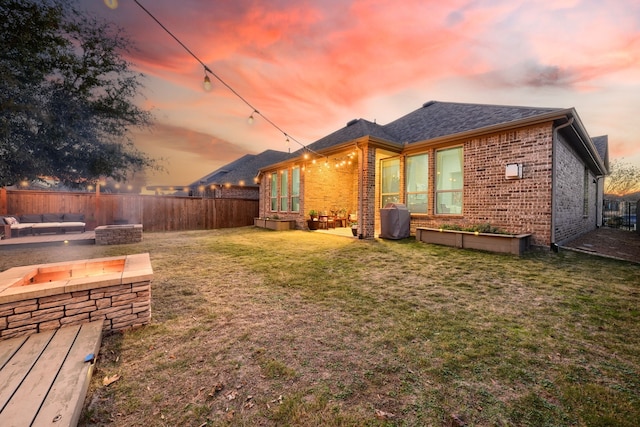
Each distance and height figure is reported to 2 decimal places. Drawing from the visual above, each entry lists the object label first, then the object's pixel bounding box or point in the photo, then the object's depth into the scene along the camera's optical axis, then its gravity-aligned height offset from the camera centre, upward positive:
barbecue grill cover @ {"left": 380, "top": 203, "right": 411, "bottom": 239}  8.75 -0.58
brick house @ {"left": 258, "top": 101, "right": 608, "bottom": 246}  6.61 +1.30
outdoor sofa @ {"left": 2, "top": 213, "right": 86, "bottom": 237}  8.80 -0.61
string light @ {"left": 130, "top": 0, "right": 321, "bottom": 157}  3.62 +2.73
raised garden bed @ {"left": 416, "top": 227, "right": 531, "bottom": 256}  6.15 -1.01
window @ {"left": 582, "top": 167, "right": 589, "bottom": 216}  10.28 +0.40
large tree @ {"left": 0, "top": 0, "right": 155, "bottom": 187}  7.52 +4.18
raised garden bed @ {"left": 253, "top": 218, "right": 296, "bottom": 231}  12.48 -0.96
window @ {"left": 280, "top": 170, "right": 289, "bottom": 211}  13.78 +0.92
